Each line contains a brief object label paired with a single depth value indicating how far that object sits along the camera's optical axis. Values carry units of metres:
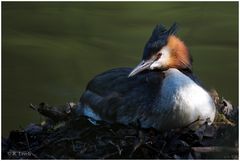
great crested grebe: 9.66
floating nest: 8.76
